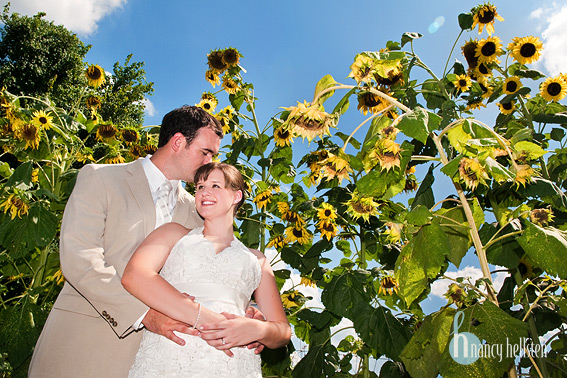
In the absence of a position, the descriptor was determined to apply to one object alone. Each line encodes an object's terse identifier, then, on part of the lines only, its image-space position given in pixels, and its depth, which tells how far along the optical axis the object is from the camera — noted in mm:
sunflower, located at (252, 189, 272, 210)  3637
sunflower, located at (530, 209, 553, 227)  1651
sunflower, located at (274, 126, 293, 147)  3920
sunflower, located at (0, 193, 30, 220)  2996
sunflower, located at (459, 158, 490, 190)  1457
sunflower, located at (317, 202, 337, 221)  3051
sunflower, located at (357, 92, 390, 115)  2691
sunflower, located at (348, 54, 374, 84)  1631
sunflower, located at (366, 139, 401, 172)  1585
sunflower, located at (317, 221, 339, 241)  3107
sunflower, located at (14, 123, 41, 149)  3525
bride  1476
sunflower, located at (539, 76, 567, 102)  3789
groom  1583
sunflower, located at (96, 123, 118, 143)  4176
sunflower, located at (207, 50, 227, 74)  4266
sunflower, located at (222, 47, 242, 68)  4188
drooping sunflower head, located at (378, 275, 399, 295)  3156
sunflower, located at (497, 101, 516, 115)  3479
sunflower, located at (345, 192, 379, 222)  2070
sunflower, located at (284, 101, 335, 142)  1725
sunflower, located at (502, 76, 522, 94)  3443
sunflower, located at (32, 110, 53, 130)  3525
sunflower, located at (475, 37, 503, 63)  3542
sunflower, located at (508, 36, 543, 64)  3697
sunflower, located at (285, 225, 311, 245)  3721
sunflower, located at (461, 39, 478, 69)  3646
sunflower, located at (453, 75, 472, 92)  3389
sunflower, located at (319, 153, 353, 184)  1829
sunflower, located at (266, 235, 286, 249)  3699
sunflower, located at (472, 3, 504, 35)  3508
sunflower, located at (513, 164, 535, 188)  1623
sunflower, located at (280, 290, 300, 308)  3594
